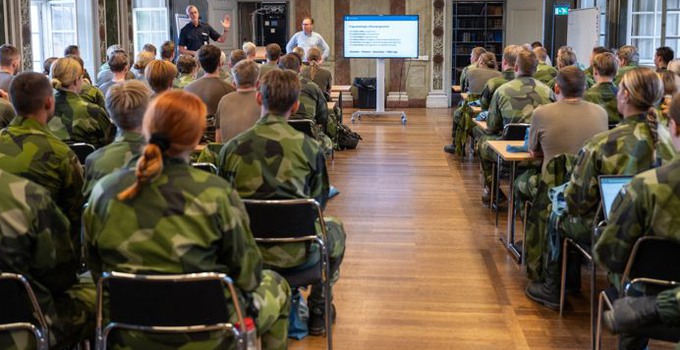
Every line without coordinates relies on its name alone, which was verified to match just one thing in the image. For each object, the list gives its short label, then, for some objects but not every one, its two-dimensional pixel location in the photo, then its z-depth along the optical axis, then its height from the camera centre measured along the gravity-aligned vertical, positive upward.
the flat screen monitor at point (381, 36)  13.15 +0.29
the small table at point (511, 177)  4.90 -0.80
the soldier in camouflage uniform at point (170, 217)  2.32 -0.45
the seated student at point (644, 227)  2.53 -0.57
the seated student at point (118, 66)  6.90 -0.09
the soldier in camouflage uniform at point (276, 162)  3.31 -0.43
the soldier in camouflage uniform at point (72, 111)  4.88 -0.33
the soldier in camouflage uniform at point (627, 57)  8.48 -0.04
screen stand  12.86 -0.69
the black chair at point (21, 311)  2.40 -0.75
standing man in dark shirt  10.96 +0.25
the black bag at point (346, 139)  9.96 -1.02
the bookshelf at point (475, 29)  16.44 +0.49
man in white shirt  11.97 +0.21
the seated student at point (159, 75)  5.16 -0.12
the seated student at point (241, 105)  5.17 -0.31
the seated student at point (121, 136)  3.22 -0.32
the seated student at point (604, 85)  5.66 -0.22
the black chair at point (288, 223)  3.16 -0.65
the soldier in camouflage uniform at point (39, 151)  3.19 -0.36
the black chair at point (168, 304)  2.28 -0.70
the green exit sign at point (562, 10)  14.82 +0.76
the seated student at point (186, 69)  7.12 -0.12
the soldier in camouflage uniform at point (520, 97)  6.21 -0.33
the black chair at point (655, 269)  2.69 -0.71
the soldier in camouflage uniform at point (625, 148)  3.51 -0.42
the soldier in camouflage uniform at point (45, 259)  2.43 -0.62
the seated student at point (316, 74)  9.50 -0.22
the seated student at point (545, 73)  8.52 -0.21
